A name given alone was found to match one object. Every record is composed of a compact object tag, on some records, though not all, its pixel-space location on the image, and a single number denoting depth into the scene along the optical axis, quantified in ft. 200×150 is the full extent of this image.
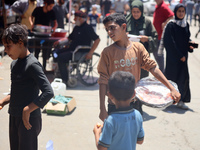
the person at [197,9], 66.07
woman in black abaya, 18.85
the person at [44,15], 26.80
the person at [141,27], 17.94
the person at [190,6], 60.95
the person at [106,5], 65.12
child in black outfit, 8.79
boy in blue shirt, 7.25
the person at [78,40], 23.17
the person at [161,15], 23.00
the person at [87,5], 72.21
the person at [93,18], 42.52
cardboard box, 17.72
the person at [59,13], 36.73
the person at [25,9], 30.66
